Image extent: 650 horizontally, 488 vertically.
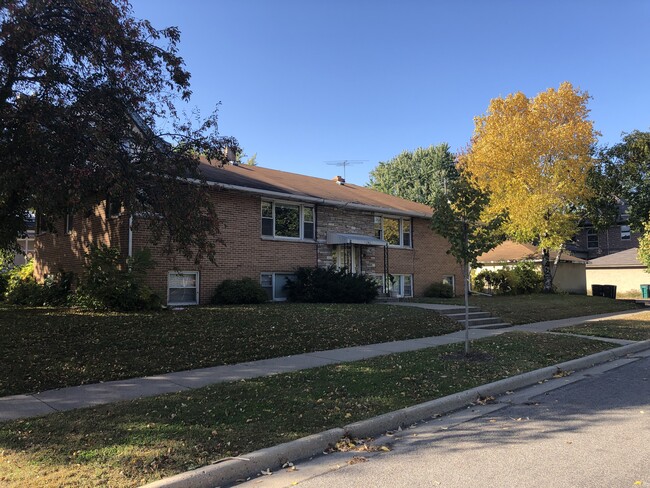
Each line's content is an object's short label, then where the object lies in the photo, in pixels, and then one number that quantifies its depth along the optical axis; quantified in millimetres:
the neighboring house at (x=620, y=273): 35406
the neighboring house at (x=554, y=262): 30922
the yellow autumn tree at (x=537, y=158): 23547
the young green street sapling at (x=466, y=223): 8969
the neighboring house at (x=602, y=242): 44375
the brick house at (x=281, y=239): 14750
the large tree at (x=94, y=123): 7375
